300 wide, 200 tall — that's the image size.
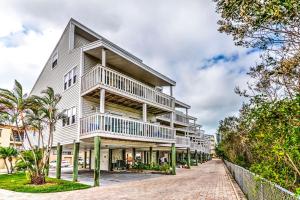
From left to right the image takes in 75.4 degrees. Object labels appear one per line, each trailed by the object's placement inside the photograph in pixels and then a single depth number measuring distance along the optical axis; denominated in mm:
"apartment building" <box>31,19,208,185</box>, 12291
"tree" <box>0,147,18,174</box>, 19366
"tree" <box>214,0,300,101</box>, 3031
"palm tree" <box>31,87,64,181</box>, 12339
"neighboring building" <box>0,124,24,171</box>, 36658
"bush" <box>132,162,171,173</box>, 18424
